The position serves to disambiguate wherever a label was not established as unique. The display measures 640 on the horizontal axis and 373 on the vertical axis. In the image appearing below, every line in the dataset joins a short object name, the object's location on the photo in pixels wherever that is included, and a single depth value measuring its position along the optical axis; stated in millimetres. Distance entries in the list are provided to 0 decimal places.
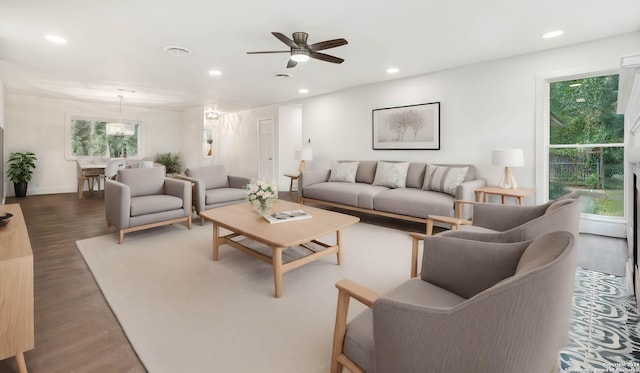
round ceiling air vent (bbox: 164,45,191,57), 3682
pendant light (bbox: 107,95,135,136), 7215
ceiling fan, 2904
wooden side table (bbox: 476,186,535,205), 3657
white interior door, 8297
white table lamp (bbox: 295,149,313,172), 6516
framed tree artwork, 4887
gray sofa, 3843
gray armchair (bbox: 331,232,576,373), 798
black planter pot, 6647
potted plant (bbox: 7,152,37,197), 6566
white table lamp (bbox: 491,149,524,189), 3709
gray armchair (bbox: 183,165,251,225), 4445
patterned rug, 1561
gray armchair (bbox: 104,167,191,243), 3533
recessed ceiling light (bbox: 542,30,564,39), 3281
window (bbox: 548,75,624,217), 3621
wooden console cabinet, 1366
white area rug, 1634
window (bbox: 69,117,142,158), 7719
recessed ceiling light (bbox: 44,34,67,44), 3340
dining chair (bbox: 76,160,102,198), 6695
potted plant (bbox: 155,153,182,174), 8867
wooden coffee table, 2301
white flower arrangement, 3039
